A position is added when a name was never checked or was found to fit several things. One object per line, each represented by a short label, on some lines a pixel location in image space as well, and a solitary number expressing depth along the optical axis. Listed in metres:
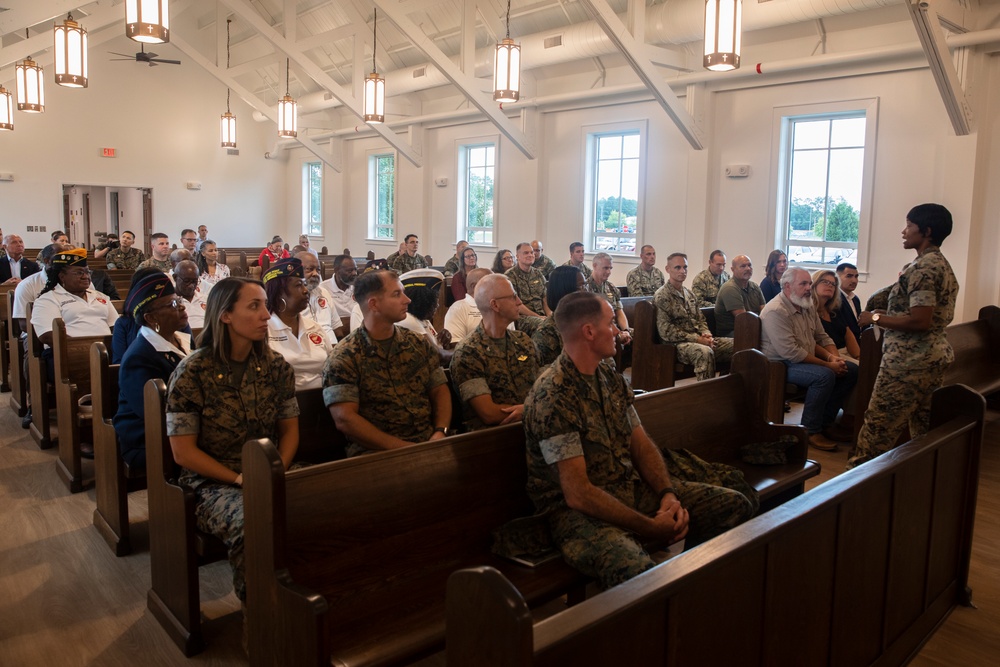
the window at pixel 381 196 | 14.66
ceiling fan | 12.51
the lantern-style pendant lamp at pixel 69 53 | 5.43
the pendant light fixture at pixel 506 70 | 6.55
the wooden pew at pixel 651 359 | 5.73
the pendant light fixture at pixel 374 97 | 8.62
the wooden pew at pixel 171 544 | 2.42
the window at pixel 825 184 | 7.98
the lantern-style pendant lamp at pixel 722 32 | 4.67
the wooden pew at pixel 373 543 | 1.79
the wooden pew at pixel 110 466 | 3.13
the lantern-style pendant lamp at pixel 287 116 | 10.09
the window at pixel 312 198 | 16.89
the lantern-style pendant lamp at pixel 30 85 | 6.77
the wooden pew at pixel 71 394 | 3.88
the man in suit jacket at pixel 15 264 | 7.96
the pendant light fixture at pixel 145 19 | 4.58
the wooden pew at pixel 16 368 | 5.30
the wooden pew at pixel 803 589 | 1.25
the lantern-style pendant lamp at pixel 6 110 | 8.36
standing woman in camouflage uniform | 3.61
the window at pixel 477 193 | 12.37
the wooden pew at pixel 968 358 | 4.56
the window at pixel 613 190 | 10.26
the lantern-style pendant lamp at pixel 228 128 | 12.22
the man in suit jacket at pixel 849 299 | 5.75
